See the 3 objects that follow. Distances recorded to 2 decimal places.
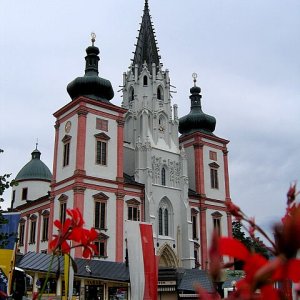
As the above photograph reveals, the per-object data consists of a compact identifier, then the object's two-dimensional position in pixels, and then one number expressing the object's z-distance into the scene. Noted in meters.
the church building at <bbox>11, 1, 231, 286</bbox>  34.75
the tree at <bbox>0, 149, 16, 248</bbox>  16.28
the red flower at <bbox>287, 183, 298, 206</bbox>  2.13
